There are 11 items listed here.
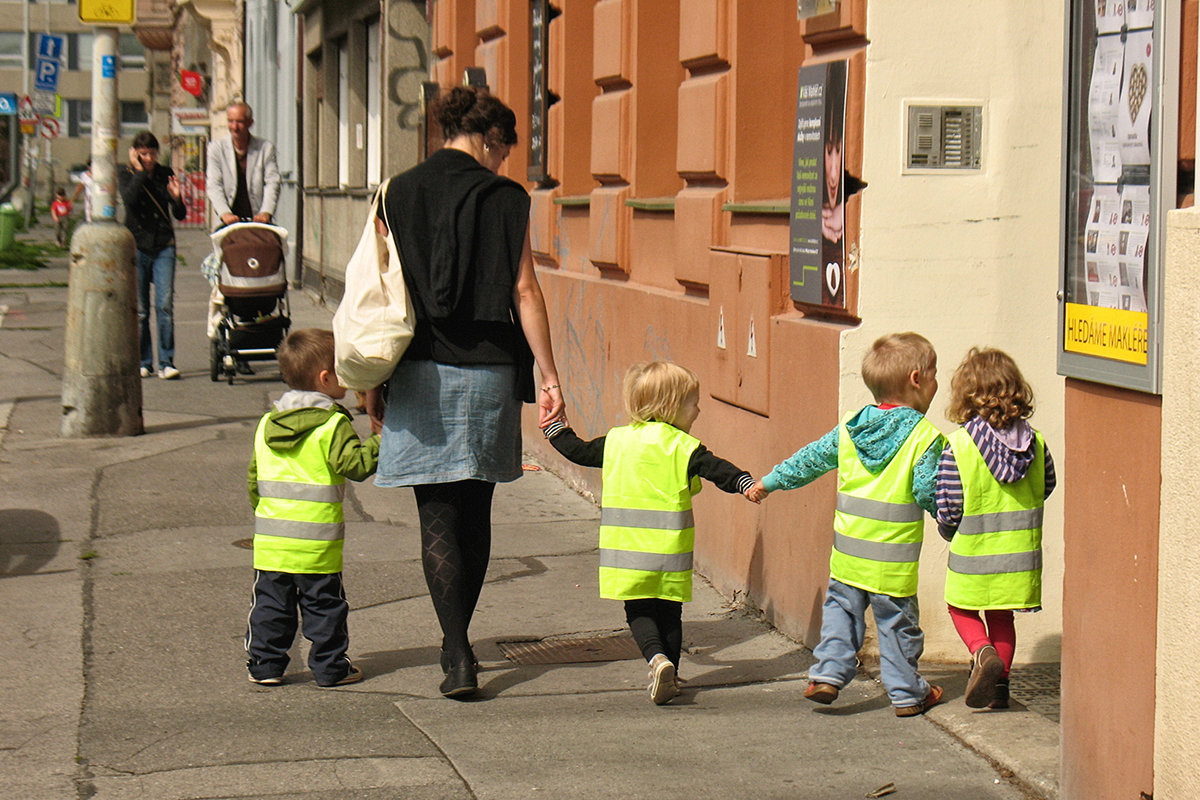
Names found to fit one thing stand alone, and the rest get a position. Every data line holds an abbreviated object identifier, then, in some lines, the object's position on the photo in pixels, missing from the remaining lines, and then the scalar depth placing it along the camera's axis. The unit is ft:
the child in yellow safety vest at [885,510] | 26.77
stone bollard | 56.01
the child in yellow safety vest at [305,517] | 29.15
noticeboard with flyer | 19.28
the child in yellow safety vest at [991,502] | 26.36
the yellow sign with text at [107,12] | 58.34
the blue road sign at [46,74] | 188.25
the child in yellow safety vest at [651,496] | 28.66
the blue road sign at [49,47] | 186.63
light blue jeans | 26.99
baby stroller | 68.59
